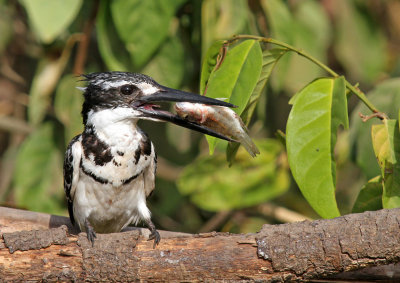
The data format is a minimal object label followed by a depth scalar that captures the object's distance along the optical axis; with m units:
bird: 6.23
